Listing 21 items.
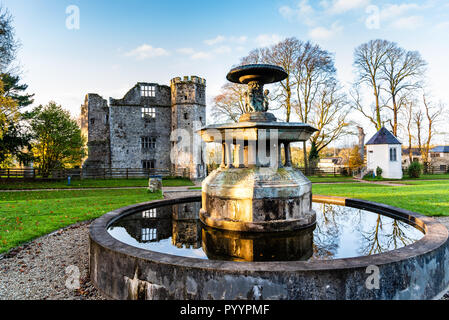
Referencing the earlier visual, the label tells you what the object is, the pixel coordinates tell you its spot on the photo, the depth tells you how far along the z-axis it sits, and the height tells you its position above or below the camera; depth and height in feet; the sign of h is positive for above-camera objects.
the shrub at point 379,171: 98.78 -3.94
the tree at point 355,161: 110.64 +0.08
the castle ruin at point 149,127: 104.47 +15.48
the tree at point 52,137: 87.15 +10.06
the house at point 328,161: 223.69 +0.60
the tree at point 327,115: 106.63 +18.35
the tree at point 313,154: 107.52 +3.22
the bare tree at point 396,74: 107.55 +36.19
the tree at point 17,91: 87.22 +26.14
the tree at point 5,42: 69.31 +33.26
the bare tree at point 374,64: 110.50 +40.51
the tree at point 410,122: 129.24 +18.84
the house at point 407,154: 191.87 +4.87
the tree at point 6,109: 60.34 +14.08
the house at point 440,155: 174.70 +3.39
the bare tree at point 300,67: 99.96 +35.69
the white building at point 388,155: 98.37 +2.06
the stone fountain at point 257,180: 17.37 -1.15
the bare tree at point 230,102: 104.57 +24.80
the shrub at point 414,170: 99.96 -3.67
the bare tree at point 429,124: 130.62 +17.94
